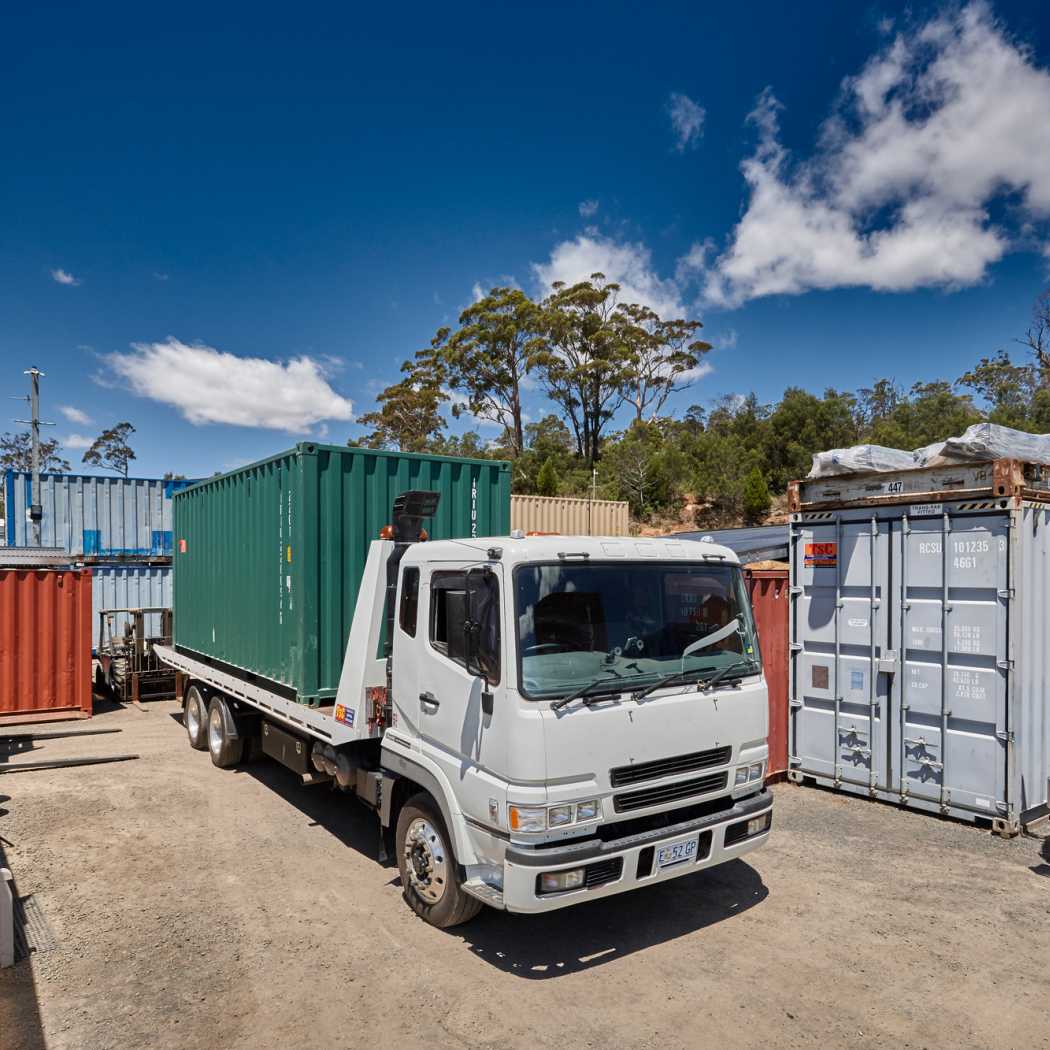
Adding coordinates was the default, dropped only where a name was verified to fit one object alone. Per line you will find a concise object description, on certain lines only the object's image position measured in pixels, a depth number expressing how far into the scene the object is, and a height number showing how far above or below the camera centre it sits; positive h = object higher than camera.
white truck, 3.86 -1.12
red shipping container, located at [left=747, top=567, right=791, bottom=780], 7.85 -1.30
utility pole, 23.44 +4.04
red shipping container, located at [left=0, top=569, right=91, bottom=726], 10.91 -1.89
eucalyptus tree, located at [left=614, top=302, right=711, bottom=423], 41.03 +10.37
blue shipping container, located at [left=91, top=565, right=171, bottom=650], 17.11 -1.56
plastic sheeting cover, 6.72 +0.73
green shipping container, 5.80 -0.08
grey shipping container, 6.29 -1.08
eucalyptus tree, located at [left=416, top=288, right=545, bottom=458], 38.81 +9.57
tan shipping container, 19.41 +0.31
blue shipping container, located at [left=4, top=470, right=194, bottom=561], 17.42 +0.23
